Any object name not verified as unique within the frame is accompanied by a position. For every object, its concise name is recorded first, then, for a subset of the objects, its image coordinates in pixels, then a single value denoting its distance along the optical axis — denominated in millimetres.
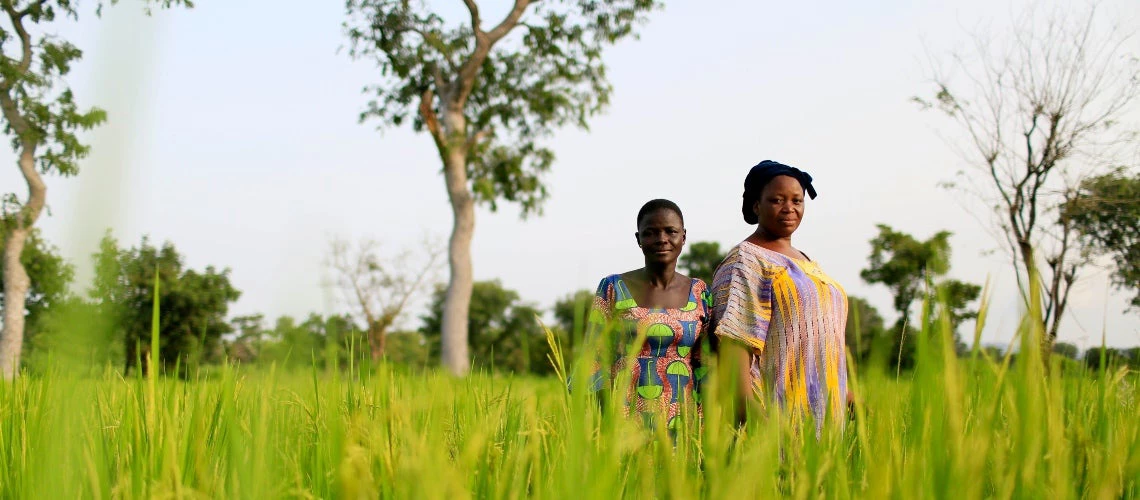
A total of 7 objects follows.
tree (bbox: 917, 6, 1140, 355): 11898
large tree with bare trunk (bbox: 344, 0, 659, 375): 17312
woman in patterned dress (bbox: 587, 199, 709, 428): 2855
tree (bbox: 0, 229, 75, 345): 24359
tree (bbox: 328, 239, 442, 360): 26516
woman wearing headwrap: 2510
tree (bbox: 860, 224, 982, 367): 24031
